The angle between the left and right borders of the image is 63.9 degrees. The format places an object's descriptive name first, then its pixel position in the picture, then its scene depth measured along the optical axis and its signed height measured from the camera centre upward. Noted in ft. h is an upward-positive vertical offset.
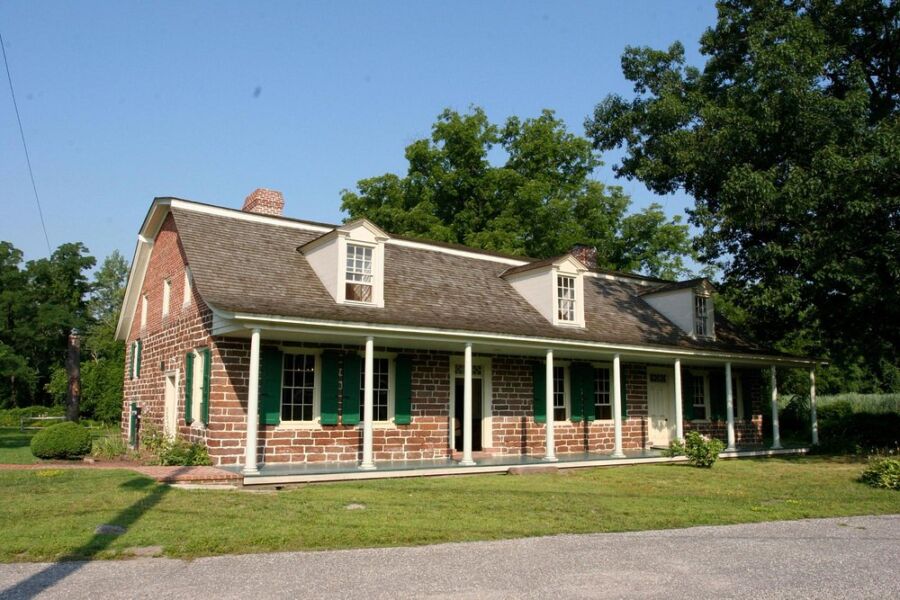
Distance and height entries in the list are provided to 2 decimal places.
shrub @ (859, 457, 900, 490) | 41.22 -4.83
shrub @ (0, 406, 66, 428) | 116.16 -3.55
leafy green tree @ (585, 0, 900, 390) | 49.16 +17.88
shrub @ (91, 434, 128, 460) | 52.54 -4.16
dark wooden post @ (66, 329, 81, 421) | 72.02 +1.28
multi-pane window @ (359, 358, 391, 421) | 48.39 +0.30
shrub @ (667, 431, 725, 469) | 52.75 -4.28
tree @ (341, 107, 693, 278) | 107.34 +30.21
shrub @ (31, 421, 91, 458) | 47.29 -3.29
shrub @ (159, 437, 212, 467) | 41.70 -3.68
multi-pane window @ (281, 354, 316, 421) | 45.09 +0.29
